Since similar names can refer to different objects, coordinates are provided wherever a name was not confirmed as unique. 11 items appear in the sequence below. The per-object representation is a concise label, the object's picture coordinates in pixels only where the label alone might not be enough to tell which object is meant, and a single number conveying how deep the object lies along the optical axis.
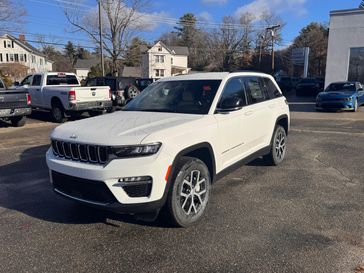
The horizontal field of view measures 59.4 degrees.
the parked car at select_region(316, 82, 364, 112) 15.30
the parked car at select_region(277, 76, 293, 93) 34.06
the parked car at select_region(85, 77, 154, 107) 14.99
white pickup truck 11.84
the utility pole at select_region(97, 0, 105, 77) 29.20
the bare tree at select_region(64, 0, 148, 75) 36.56
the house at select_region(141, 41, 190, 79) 64.88
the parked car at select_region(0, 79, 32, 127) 10.75
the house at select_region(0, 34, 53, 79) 63.12
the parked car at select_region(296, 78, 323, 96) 26.95
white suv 3.23
